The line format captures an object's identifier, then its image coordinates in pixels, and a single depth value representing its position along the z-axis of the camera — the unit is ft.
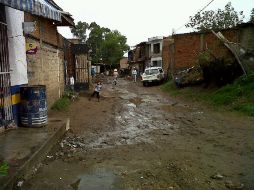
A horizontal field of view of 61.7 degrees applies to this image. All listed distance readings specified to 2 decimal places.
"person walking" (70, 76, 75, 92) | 40.07
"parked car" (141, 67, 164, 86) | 63.00
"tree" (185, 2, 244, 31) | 80.28
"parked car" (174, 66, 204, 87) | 43.26
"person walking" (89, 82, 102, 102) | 39.01
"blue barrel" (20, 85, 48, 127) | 17.34
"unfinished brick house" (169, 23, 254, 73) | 41.81
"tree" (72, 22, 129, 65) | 144.20
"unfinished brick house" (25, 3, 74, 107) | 21.27
